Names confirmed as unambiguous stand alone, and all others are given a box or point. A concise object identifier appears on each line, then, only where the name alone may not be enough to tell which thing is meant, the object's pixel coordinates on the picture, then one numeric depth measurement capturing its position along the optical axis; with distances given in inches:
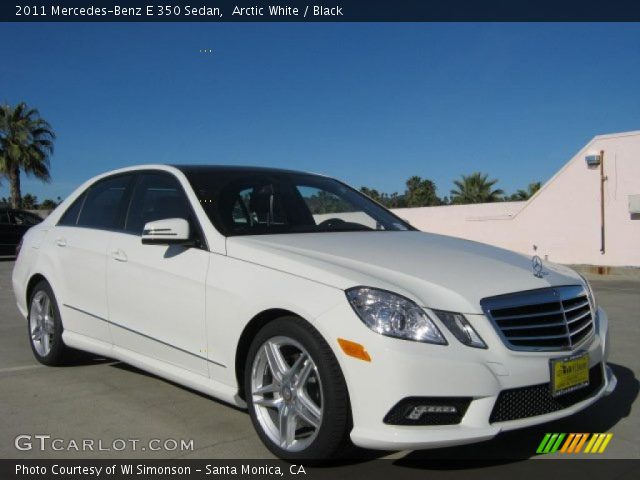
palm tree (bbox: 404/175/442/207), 2422.0
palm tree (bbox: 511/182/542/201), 1712.4
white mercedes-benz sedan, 114.3
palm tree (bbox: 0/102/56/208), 1328.7
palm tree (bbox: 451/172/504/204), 1807.3
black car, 797.2
